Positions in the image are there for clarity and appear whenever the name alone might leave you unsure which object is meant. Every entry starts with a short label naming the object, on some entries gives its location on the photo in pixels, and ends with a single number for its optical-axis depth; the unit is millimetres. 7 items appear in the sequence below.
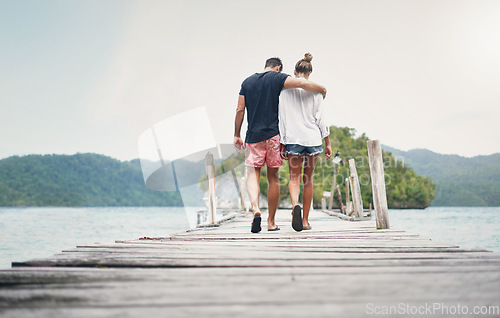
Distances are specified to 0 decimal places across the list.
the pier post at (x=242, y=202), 16833
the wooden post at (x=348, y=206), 11523
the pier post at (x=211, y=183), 6918
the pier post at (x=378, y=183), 4516
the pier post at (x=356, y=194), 8859
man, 4504
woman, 4480
